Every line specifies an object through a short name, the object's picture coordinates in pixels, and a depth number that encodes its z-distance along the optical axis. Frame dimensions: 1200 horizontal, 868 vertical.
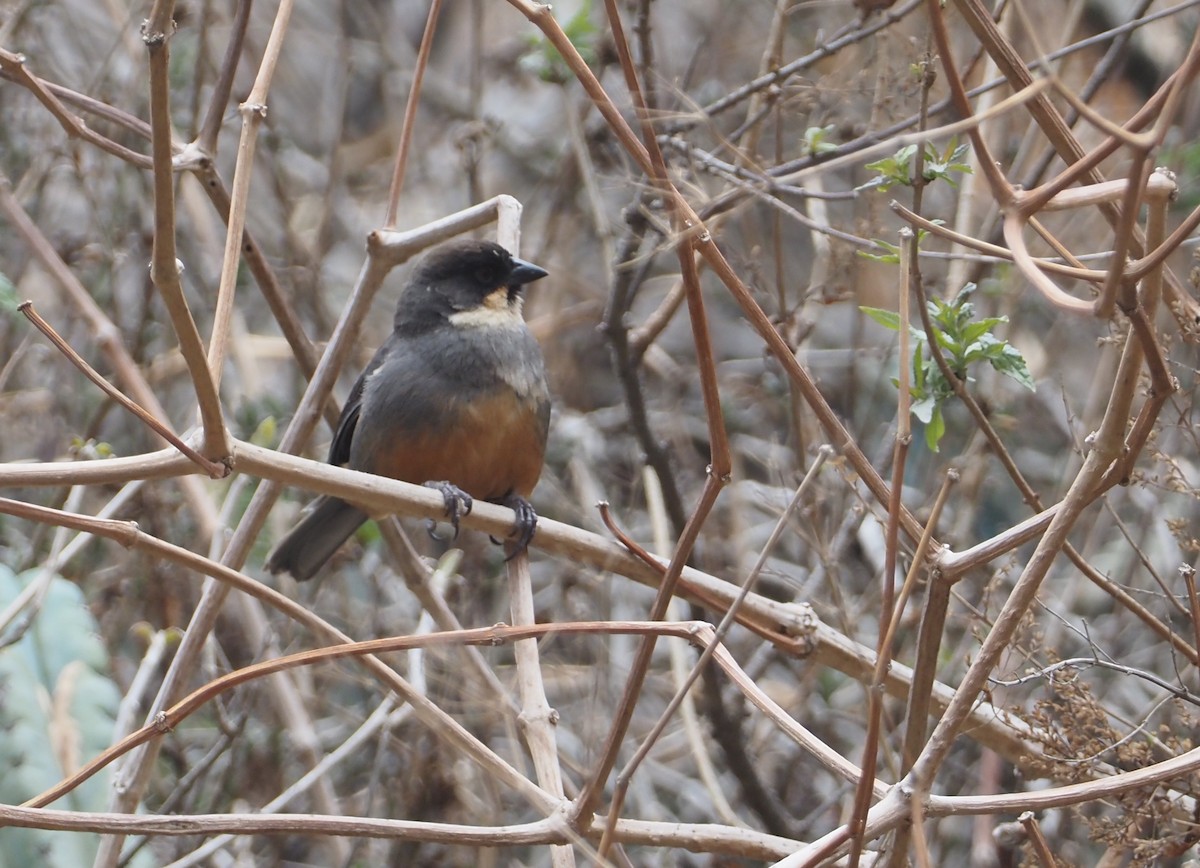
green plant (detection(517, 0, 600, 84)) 9.70
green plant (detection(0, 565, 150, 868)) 6.56
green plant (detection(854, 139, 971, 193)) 4.55
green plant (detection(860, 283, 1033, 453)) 4.61
